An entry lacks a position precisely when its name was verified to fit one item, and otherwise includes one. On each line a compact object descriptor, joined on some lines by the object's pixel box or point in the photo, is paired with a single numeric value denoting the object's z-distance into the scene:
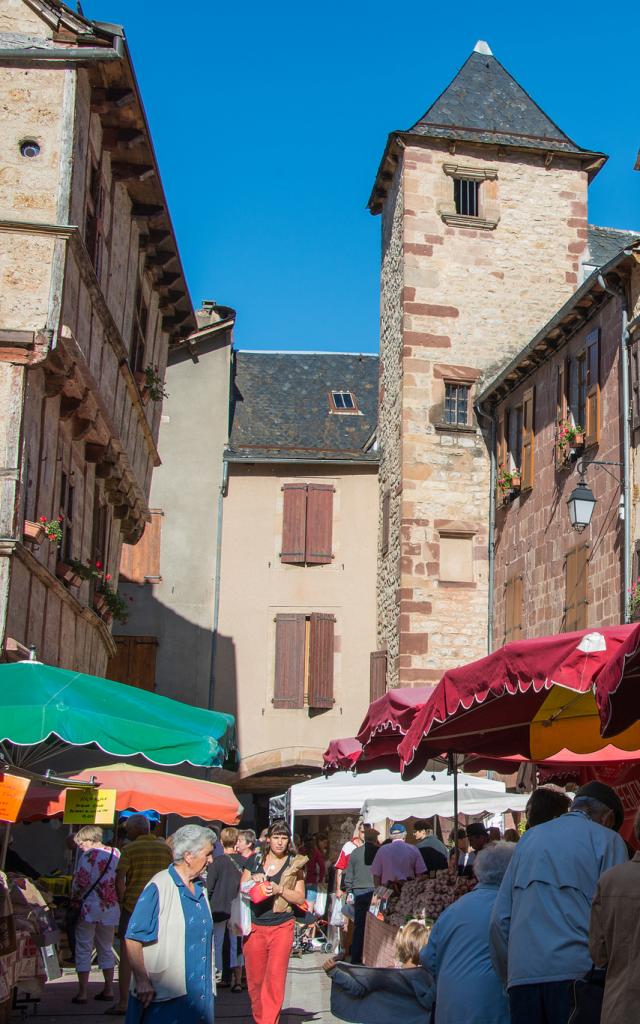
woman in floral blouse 10.22
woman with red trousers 7.93
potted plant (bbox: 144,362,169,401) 16.83
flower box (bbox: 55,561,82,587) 13.03
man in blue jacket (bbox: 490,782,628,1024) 4.57
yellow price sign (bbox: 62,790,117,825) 8.00
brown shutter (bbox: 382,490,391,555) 24.17
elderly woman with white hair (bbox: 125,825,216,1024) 5.52
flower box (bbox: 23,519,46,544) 11.23
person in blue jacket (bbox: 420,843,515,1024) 4.96
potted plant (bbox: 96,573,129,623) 15.77
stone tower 22.55
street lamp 14.70
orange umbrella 10.55
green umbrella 6.88
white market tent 14.98
